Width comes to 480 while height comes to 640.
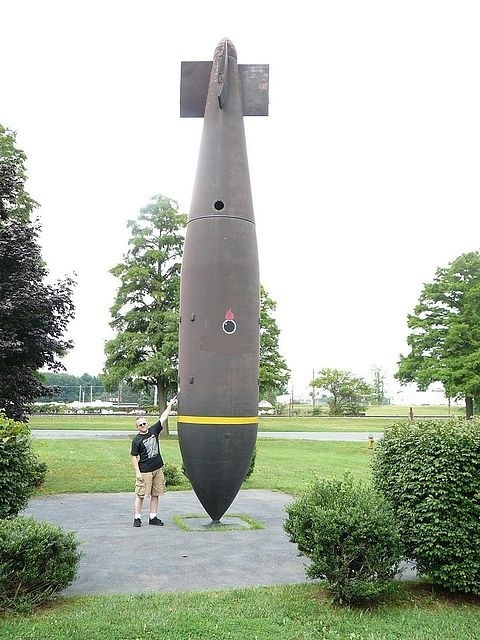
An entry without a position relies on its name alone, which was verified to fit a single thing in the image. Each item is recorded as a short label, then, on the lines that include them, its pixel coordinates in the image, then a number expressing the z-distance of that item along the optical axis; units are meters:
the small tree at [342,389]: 61.41
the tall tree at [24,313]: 12.77
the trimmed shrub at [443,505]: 6.04
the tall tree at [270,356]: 32.97
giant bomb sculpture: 9.07
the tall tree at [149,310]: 28.33
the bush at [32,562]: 5.65
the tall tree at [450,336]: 30.62
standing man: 9.67
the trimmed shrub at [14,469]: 6.97
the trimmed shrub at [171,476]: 14.78
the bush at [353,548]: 5.99
